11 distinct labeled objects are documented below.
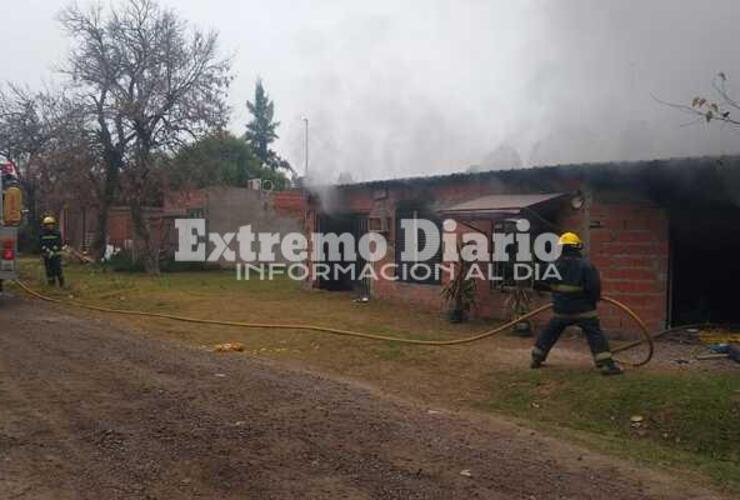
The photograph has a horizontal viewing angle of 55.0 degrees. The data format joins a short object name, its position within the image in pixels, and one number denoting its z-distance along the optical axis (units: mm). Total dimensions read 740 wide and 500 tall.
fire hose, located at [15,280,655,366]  8659
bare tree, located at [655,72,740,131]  11566
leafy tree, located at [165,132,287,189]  24031
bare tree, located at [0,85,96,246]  23422
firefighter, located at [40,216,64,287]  16781
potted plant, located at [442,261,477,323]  12523
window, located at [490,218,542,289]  11797
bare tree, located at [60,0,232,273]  23438
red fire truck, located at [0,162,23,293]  13297
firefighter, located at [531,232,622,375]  7844
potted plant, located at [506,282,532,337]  11284
